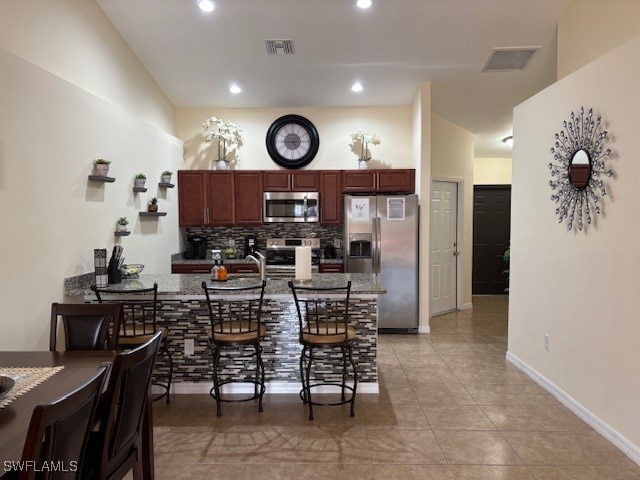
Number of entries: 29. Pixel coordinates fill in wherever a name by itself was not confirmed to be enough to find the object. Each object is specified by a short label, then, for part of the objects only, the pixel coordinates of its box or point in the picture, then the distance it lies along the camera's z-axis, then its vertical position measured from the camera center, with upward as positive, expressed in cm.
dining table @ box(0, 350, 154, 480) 137 -67
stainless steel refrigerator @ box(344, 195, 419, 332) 532 -29
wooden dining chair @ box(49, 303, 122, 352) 248 -56
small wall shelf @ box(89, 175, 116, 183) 364 +40
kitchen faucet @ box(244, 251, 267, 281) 364 -35
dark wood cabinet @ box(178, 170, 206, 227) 575 +36
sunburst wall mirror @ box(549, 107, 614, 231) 292 +40
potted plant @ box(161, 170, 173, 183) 517 +58
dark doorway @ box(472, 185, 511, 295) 808 -6
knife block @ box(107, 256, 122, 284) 360 -38
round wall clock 592 +115
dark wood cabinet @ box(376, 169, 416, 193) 565 +59
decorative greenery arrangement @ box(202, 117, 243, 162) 581 +125
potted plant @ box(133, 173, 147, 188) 442 +46
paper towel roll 366 -33
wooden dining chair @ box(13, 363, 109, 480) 116 -61
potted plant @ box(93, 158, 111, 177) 368 +50
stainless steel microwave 575 +25
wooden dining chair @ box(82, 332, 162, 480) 163 -78
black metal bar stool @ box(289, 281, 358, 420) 309 -78
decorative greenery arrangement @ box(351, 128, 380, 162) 582 +117
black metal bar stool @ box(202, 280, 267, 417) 313 -78
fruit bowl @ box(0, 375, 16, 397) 162 -61
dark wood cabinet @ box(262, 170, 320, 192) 575 +60
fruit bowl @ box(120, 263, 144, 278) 390 -42
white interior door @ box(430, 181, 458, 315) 627 -31
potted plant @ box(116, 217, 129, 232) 406 +1
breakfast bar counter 356 -94
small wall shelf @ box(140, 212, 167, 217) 462 +12
